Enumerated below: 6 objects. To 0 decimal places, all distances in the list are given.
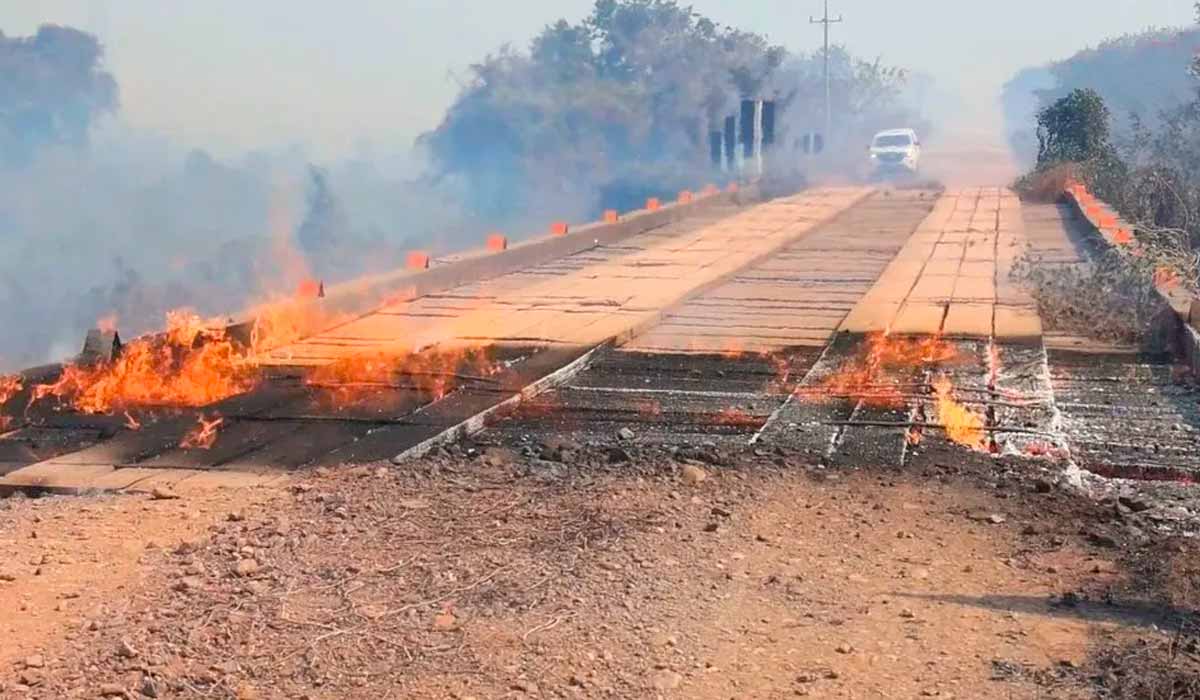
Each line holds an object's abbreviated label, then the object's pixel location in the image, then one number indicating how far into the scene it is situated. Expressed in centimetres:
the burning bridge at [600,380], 1566
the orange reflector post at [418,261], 3034
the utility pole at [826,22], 12662
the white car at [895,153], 8287
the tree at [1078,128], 6091
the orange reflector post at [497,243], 3528
